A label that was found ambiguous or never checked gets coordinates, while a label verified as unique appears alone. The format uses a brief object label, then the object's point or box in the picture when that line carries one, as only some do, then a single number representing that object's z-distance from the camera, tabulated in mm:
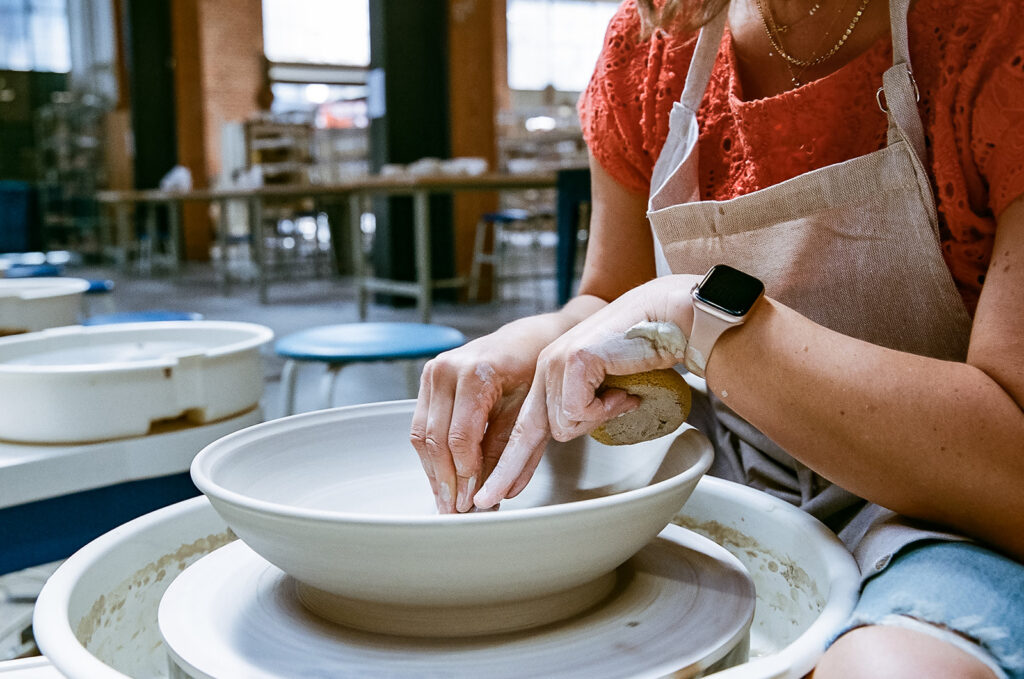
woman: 572
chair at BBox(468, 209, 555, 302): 5977
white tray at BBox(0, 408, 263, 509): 896
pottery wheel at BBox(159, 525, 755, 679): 541
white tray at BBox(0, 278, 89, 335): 1562
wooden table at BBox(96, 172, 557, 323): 4355
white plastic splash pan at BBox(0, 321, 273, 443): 933
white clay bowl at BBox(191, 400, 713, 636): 508
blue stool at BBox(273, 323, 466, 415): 1892
